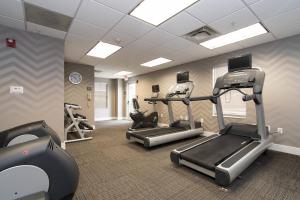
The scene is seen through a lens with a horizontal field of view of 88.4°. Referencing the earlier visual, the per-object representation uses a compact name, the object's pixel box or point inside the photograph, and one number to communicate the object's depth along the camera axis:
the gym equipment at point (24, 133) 1.92
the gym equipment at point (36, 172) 1.11
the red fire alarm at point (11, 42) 2.86
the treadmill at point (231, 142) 2.09
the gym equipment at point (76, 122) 4.20
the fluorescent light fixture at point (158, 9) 2.19
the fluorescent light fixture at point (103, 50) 3.94
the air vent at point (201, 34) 2.98
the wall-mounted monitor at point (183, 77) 4.29
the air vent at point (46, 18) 2.36
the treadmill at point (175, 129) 3.59
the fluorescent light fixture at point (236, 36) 3.01
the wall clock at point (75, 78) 5.46
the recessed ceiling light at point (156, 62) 5.21
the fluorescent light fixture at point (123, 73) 7.45
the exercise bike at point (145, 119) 5.57
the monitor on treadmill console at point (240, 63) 2.98
